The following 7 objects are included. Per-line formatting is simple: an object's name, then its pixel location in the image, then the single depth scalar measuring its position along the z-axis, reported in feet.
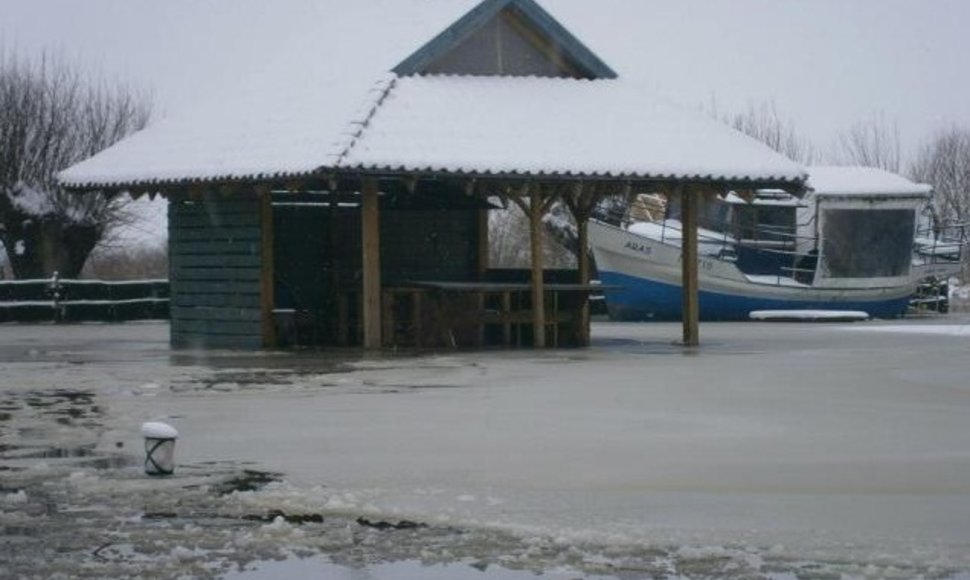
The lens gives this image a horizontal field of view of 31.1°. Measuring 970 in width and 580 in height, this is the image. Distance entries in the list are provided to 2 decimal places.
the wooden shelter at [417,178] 79.82
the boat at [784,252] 131.03
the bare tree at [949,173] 235.20
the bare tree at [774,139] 211.20
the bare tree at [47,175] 146.30
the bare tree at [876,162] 226.99
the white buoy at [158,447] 35.53
